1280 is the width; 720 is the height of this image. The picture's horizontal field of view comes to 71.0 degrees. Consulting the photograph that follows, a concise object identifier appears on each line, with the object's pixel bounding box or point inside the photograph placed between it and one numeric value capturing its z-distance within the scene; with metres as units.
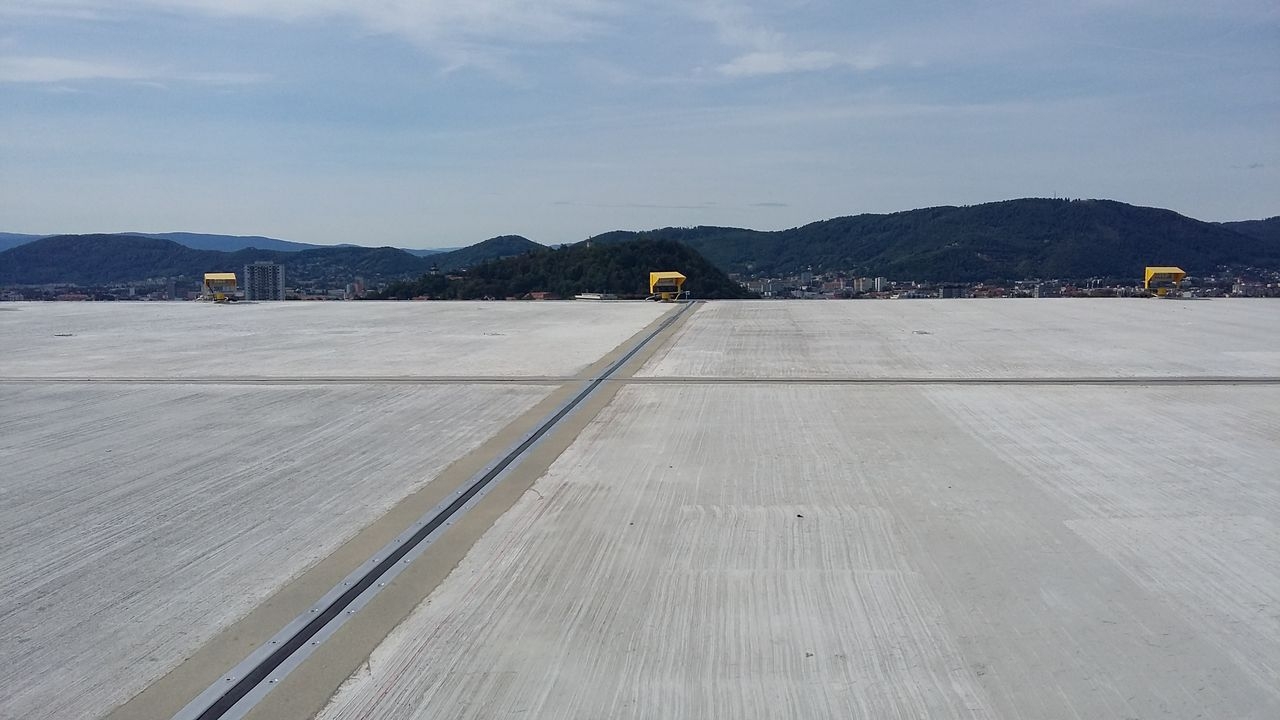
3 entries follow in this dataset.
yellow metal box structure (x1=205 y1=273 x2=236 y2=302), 22.03
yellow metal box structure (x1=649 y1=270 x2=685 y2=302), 22.17
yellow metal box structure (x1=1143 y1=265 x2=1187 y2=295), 21.67
